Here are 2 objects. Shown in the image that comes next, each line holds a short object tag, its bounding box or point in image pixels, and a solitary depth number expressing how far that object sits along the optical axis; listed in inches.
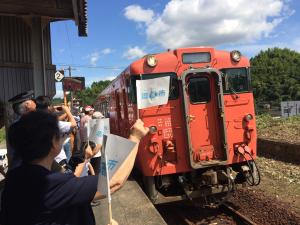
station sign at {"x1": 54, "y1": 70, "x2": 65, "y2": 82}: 480.9
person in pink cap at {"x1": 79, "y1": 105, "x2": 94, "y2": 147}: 200.4
